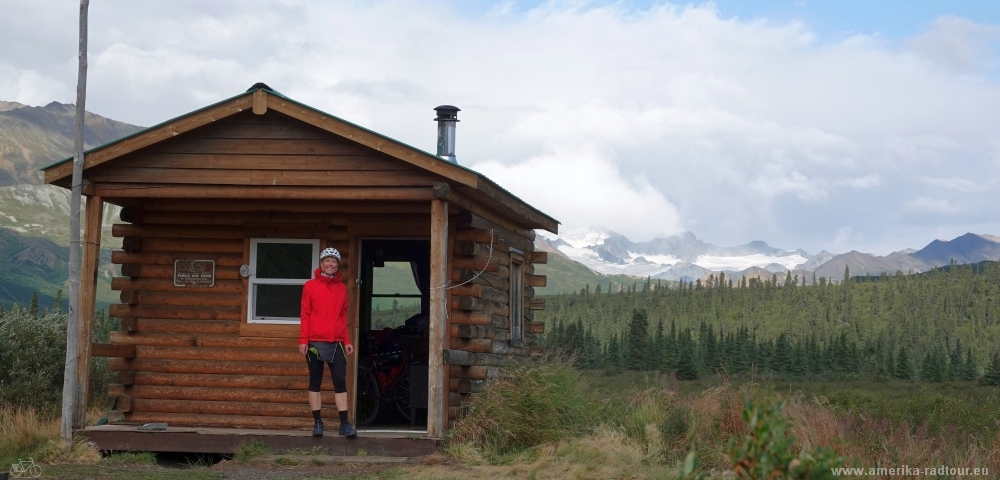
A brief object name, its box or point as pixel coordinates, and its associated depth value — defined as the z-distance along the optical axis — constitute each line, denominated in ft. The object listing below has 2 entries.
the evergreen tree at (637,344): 198.70
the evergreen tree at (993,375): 148.07
